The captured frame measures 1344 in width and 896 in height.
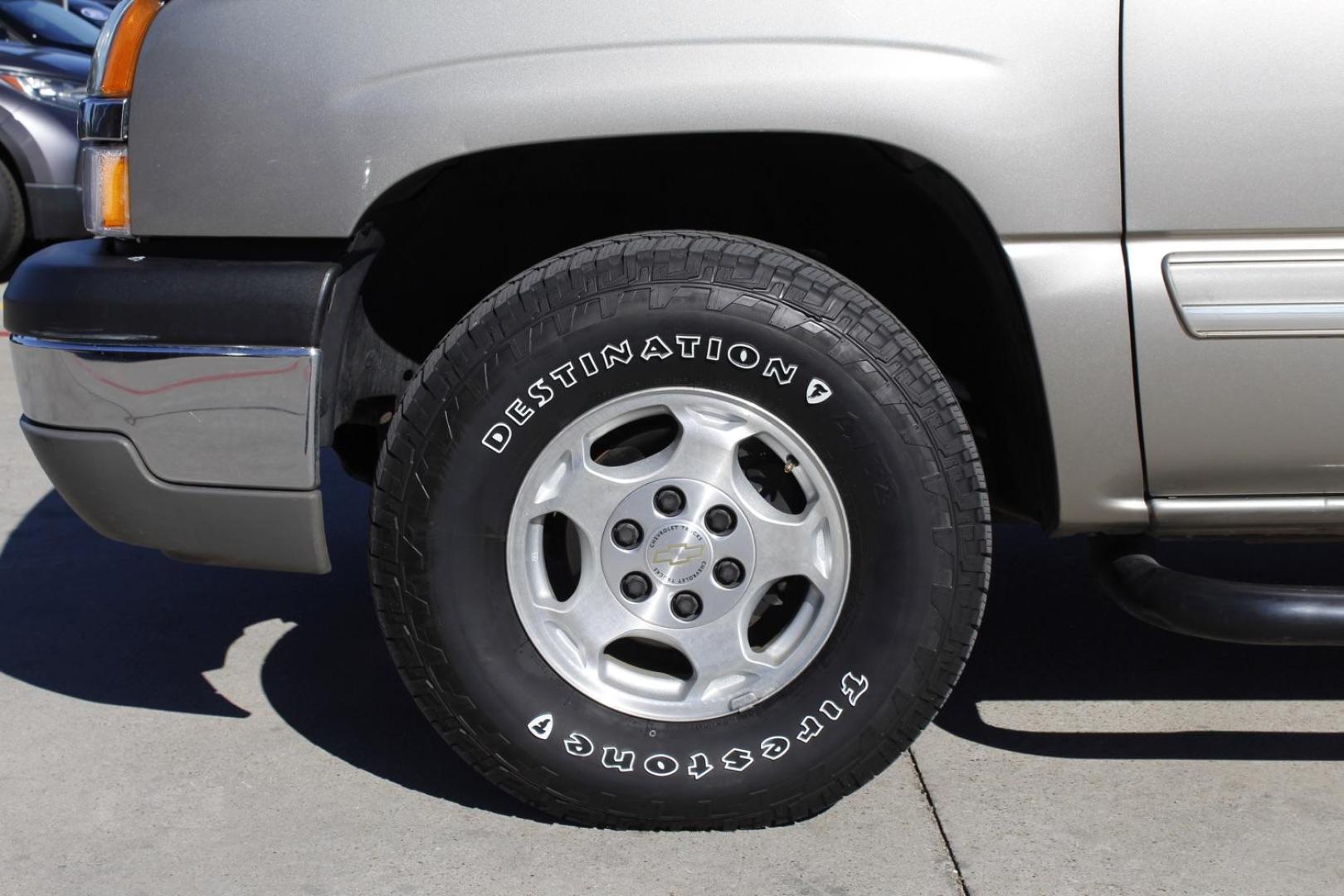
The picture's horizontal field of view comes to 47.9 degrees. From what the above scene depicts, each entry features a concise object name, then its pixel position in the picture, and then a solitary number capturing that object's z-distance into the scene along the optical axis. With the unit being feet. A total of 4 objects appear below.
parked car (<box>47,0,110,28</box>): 36.47
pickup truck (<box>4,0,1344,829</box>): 7.52
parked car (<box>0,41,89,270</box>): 26.40
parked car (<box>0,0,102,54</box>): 29.91
